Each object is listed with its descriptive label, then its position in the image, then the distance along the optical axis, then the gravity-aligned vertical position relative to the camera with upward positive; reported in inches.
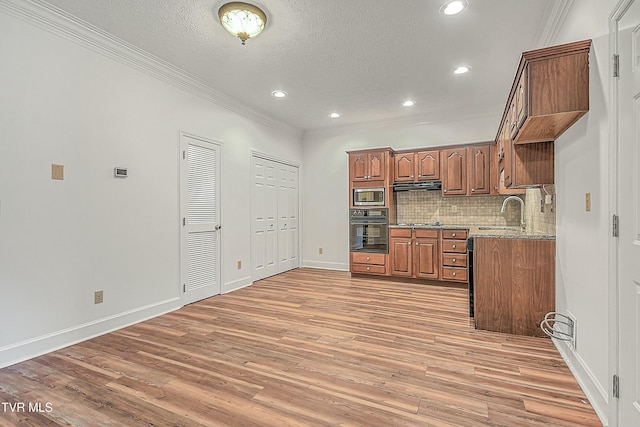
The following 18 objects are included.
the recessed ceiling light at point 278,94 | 174.6 +67.7
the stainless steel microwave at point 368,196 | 214.8 +12.1
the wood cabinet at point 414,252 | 194.9 -24.2
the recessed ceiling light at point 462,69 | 145.3 +67.2
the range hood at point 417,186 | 208.2 +19.0
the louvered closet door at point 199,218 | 155.6 -1.8
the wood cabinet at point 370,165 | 213.2 +33.5
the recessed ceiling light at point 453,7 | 99.4 +66.3
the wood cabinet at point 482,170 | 191.6 +26.6
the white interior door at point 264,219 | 206.7 -3.4
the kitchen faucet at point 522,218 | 180.1 -2.6
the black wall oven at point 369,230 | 212.5 -11.0
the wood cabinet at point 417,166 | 206.1 +31.7
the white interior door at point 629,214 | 55.9 -0.1
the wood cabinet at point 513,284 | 111.8 -25.4
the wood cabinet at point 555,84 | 78.5 +33.1
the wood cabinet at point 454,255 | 188.2 -24.7
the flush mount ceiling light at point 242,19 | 100.7 +64.5
